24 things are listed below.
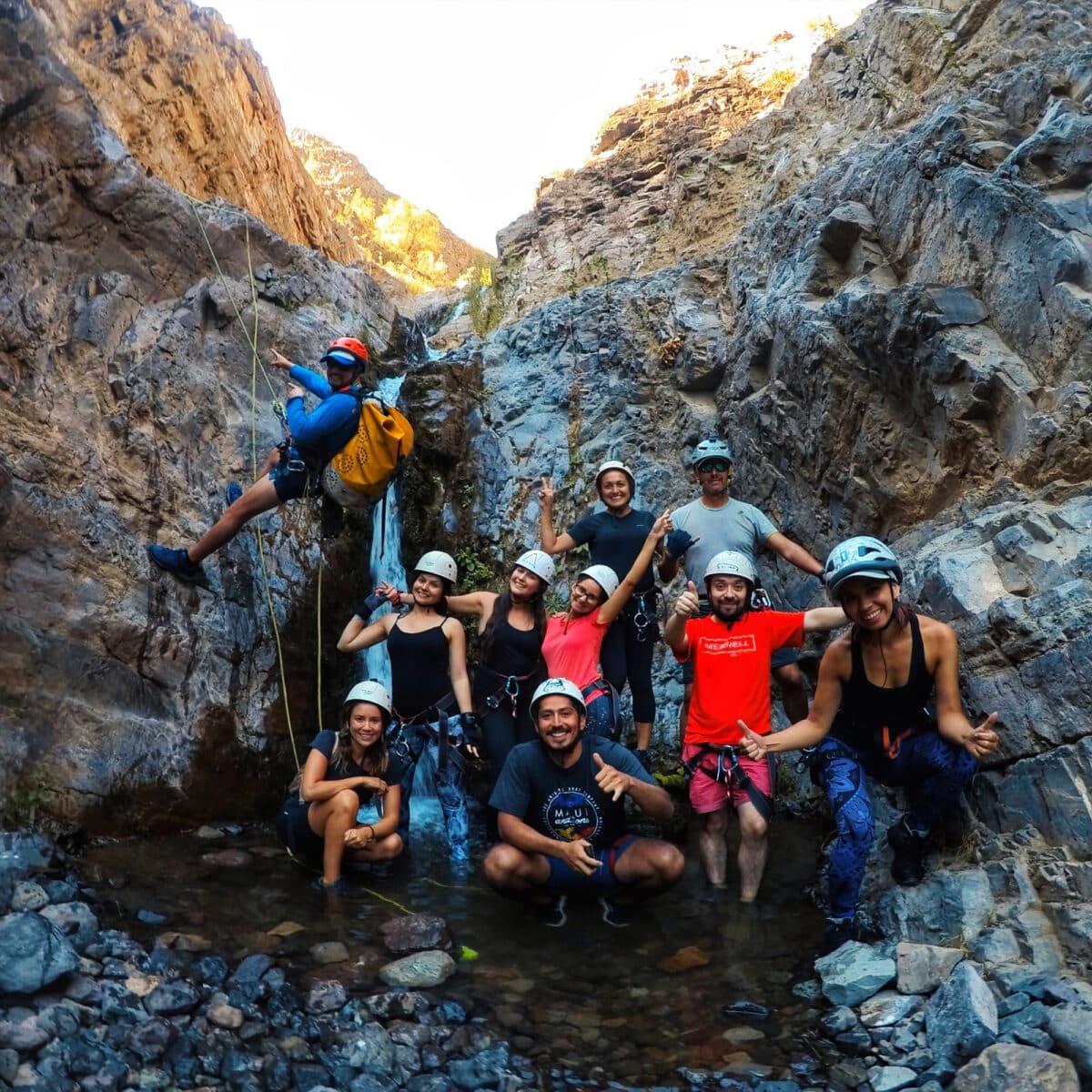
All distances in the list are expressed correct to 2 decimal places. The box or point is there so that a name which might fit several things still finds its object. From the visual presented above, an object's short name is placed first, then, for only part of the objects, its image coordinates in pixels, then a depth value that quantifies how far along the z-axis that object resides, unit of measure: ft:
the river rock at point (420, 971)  15.28
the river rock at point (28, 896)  15.85
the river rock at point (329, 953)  15.88
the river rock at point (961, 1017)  12.42
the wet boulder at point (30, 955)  12.78
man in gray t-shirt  22.56
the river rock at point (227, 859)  20.48
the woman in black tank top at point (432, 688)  22.09
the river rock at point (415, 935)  16.53
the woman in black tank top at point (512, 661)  21.65
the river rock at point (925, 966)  14.08
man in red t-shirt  18.97
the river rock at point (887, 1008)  13.65
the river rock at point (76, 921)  15.05
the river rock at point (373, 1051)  12.82
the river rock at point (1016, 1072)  11.30
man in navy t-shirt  17.38
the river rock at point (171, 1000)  13.41
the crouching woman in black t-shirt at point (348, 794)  19.33
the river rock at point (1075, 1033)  11.53
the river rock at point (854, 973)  14.42
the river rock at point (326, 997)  14.20
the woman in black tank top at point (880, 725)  16.47
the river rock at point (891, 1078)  12.25
